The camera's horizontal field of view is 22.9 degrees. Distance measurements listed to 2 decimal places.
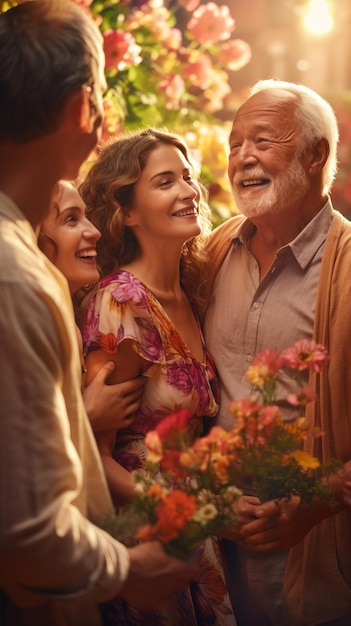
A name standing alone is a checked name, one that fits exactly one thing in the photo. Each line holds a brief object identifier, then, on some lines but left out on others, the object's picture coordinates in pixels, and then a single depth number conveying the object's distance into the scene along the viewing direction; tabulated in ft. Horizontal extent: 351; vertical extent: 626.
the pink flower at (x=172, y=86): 7.48
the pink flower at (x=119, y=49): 6.47
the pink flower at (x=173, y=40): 7.61
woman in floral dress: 5.19
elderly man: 5.38
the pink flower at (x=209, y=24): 7.86
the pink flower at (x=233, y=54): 8.27
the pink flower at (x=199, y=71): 7.88
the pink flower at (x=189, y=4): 8.15
